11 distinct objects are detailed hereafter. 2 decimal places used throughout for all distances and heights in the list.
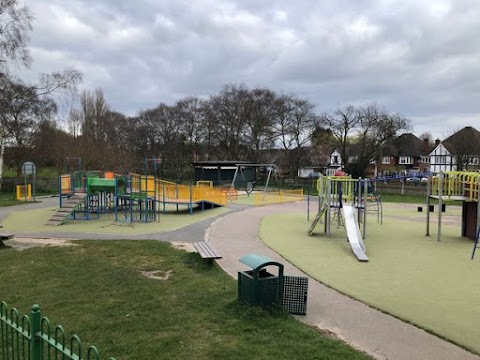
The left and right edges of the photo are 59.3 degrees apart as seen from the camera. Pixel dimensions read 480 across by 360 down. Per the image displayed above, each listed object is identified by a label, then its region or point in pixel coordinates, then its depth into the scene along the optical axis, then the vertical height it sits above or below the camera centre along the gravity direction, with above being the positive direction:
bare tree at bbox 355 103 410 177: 44.66 +3.92
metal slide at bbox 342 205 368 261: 11.16 -1.98
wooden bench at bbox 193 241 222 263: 9.14 -1.99
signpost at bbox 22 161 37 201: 28.32 -0.36
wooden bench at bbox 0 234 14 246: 11.84 -2.11
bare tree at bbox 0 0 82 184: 20.91 +4.01
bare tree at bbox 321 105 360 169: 46.94 +4.60
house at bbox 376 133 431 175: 68.56 +1.69
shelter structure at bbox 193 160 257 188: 44.69 -0.93
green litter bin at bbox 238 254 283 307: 6.11 -1.78
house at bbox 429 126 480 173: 44.41 +2.17
